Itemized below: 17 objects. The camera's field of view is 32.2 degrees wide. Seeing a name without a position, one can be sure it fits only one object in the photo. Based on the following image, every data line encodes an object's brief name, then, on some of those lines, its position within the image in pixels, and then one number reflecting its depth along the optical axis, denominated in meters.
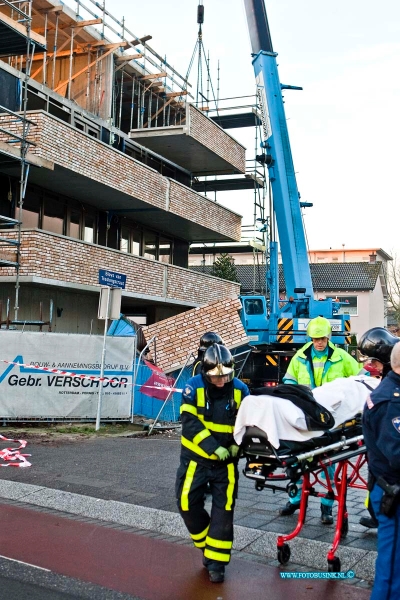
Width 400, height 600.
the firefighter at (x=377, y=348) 5.52
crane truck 18.09
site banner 12.80
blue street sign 12.67
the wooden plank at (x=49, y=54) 21.37
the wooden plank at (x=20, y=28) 16.27
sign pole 12.66
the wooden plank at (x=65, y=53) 21.69
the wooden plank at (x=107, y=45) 22.58
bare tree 52.18
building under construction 17.98
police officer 3.84
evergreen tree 38.66
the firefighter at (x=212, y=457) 5.14
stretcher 4.95
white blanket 4.87
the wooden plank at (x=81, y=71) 22.47
